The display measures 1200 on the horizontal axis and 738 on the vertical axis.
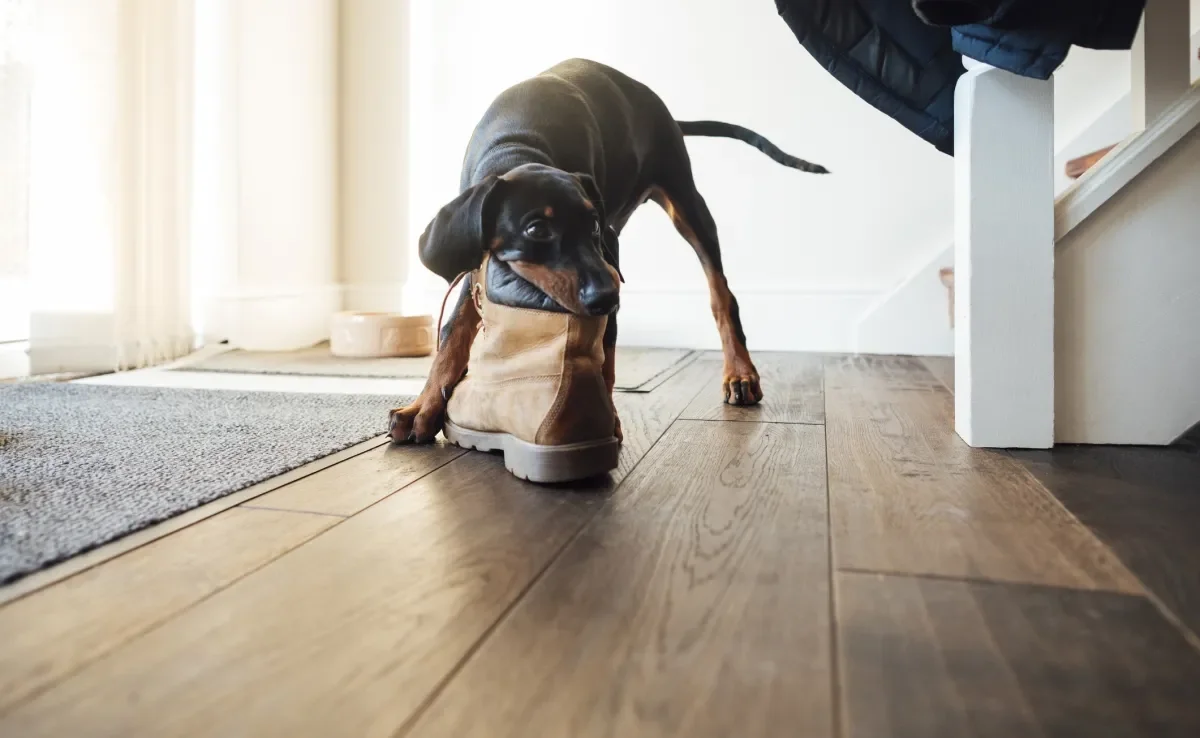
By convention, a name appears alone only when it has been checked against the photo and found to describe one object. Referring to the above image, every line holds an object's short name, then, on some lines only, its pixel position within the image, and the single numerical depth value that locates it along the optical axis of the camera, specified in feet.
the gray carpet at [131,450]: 2.44
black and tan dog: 3.14
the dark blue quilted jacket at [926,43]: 3.18
